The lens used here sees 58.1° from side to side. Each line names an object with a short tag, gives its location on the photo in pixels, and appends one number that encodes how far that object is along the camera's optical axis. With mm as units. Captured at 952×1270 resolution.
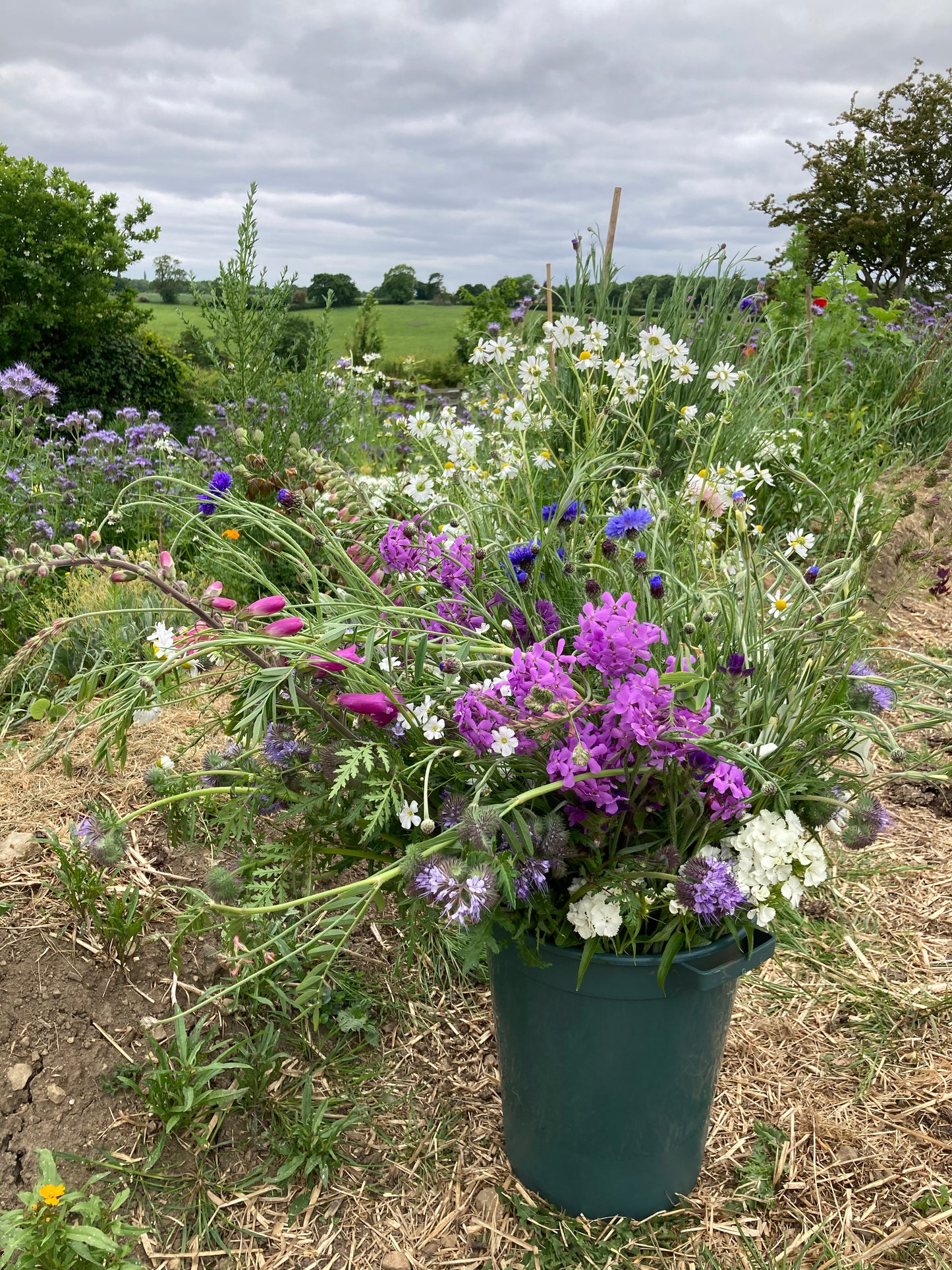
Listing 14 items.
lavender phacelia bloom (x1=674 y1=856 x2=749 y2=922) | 1173
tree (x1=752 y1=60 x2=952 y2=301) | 16172
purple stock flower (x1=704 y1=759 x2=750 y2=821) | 1157
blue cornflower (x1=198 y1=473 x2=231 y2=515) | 1533
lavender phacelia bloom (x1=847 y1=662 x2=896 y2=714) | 1334
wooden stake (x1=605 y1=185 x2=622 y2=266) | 3234
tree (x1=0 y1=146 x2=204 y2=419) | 10039
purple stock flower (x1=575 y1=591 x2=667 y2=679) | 1150
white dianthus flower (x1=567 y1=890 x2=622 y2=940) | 1228
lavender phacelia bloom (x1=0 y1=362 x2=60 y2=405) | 4070
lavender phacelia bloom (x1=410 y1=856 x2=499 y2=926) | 1086
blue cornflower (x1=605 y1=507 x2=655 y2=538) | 1475
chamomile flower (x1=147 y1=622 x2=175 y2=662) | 1254
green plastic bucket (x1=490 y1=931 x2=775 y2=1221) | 1331
